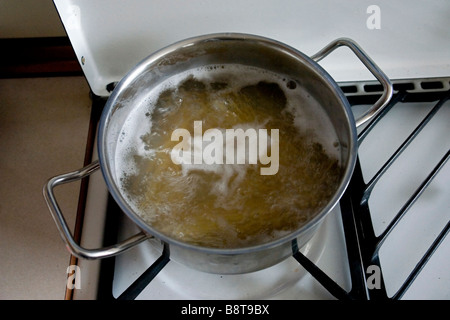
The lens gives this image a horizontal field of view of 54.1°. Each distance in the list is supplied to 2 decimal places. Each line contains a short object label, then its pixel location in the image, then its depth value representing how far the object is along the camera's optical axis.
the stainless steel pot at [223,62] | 0.46
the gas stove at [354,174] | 0.55
